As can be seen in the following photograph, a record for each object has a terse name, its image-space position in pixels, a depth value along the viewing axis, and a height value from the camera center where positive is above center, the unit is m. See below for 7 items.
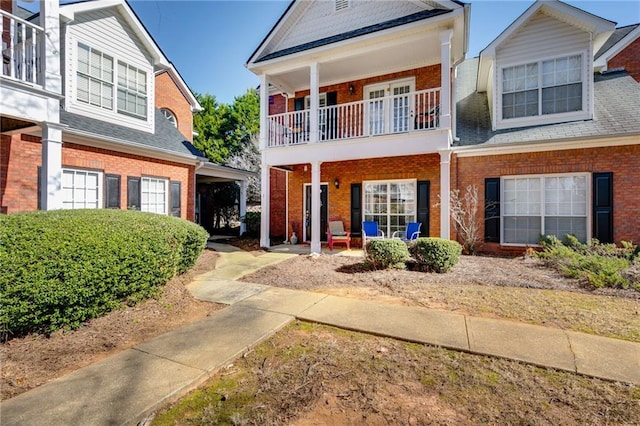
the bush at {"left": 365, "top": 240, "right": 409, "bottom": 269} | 7.16 -0.99
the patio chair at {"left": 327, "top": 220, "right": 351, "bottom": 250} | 10.63 -0.78
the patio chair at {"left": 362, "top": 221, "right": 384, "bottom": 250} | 10.56 -0.58
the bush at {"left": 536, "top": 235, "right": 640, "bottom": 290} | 5.89 -1.08
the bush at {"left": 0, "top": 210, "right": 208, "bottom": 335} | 3.40 -0.67
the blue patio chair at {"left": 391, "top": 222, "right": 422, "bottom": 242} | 9.84 -0.61
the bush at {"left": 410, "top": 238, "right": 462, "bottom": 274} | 6.96 -0.96
